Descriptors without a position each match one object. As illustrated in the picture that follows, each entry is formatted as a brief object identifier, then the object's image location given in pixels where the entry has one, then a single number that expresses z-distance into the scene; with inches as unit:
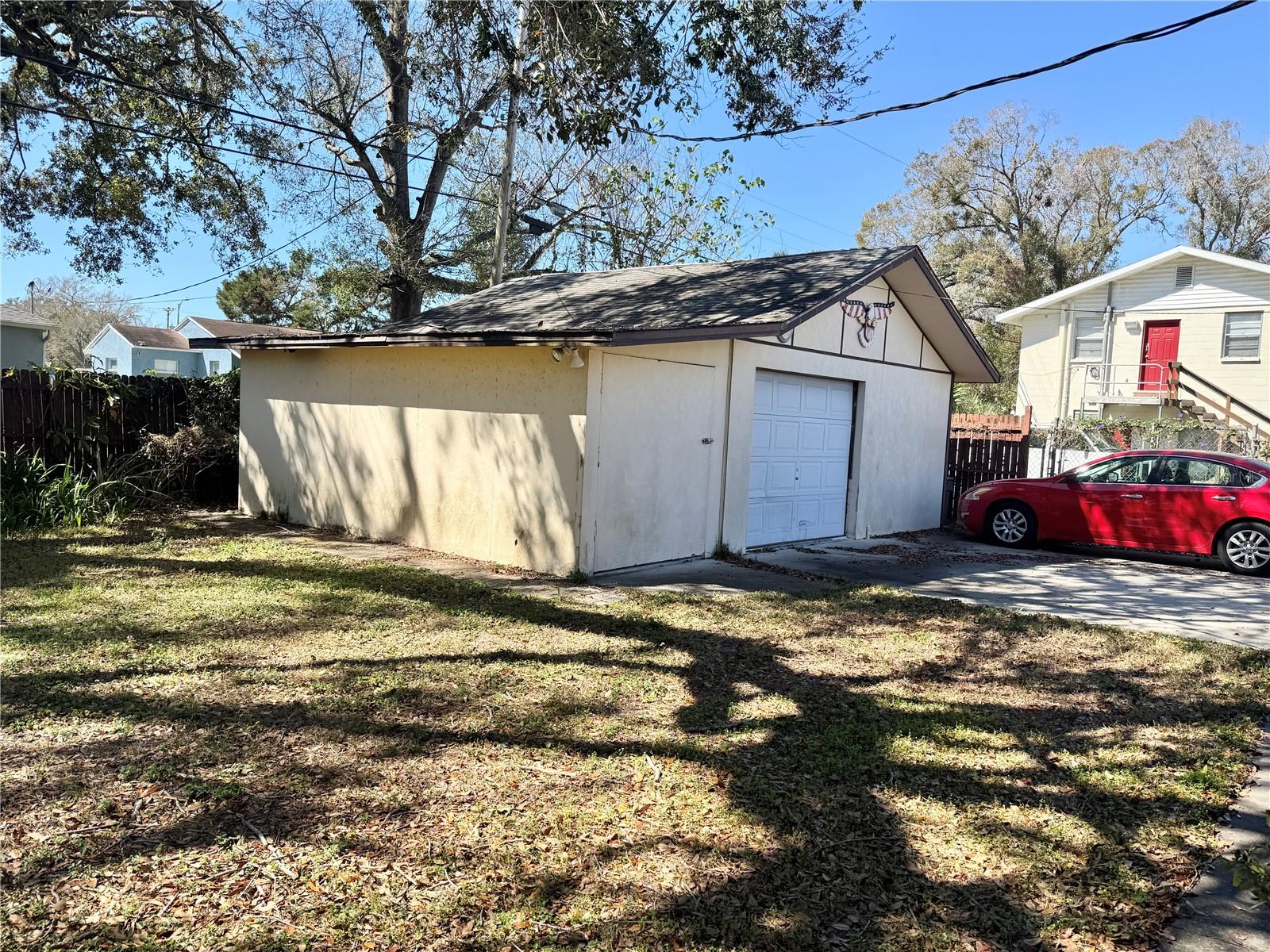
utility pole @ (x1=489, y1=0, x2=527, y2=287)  596.4
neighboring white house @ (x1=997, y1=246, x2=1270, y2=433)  959.0
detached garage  349.1
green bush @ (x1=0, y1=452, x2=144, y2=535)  405.1
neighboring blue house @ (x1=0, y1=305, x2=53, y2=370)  1084.5
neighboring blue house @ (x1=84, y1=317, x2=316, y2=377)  1756.9
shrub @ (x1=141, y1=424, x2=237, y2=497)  507.5
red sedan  432.1
